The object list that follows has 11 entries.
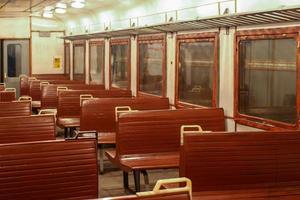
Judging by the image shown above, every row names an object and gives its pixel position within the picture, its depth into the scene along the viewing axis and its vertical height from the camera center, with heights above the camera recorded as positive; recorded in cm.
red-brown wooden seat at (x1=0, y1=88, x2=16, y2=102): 884 -30
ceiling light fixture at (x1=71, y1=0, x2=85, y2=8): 1076 +165
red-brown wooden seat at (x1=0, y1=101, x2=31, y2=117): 677 -41
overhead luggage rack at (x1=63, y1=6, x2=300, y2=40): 494 +69
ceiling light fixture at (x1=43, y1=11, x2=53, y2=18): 1436 +189
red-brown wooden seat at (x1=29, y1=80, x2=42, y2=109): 1192 -27
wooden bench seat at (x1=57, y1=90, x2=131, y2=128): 861 -46
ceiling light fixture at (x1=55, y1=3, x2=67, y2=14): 1211 +180
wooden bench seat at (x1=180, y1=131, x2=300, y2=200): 416 -72
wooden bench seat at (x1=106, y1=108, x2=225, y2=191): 551 -66
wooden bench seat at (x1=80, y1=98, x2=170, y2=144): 722 -48
